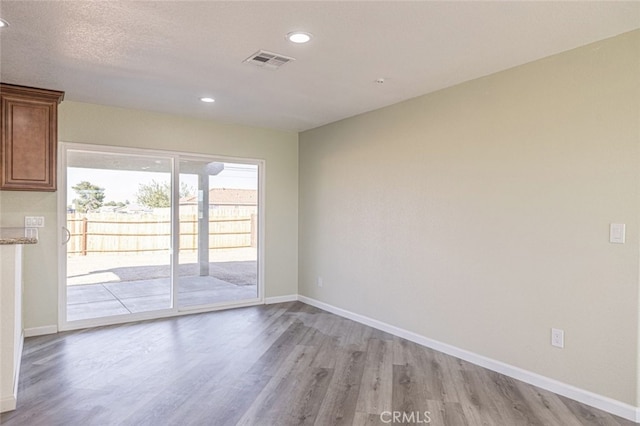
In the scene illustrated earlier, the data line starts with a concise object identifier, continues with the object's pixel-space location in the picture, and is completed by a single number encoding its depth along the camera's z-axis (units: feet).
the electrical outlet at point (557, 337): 9.80
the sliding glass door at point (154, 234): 15.20
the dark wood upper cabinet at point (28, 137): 12.66
